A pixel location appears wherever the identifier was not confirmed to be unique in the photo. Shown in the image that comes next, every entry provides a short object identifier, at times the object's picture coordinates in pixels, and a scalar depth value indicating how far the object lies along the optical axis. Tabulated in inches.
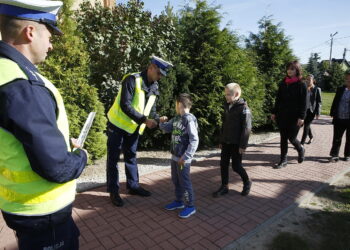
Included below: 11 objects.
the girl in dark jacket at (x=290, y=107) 197.3
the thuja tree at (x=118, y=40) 240.7
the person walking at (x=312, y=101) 267.6
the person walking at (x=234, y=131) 147.2
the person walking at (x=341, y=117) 227.1
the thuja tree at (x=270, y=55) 366.6
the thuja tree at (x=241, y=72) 265.9
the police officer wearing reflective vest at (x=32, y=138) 50.0
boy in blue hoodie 130.7
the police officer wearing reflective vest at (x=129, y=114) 140.6
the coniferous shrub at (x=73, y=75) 195.8
